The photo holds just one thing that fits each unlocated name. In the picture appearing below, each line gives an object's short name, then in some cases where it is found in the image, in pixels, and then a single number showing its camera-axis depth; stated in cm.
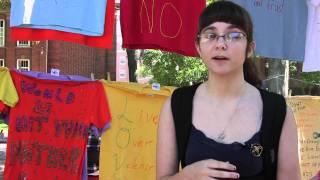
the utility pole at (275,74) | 620
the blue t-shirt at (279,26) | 478
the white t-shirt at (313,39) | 505
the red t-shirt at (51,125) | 480
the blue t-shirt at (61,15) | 412
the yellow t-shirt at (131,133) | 491
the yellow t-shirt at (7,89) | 467
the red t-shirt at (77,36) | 429
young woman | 172
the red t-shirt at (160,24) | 446
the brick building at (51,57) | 4022
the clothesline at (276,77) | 622
